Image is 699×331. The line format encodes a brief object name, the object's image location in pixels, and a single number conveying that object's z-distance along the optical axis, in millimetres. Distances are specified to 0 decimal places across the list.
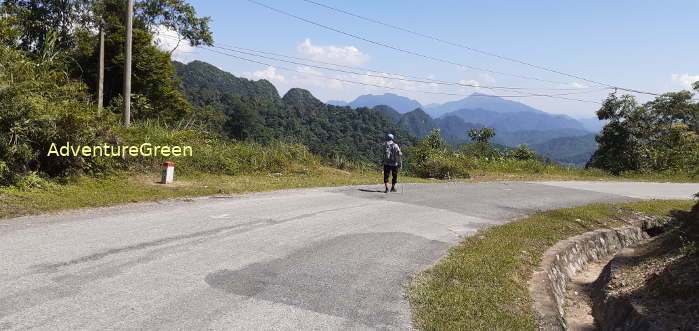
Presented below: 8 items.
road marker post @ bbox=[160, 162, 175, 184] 11031
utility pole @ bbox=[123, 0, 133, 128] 13234
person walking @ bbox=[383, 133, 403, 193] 12500
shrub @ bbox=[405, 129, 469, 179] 18953
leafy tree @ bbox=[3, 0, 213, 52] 21172
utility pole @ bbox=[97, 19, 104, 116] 20234
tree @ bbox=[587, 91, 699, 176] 26250
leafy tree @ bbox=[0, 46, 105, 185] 8719
